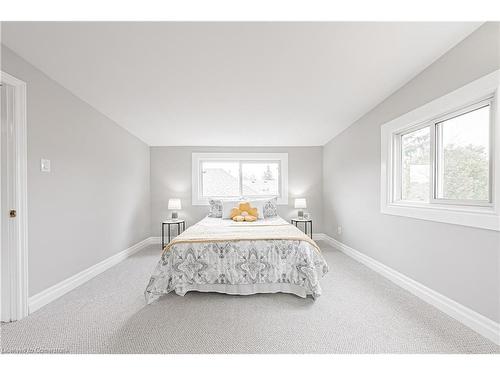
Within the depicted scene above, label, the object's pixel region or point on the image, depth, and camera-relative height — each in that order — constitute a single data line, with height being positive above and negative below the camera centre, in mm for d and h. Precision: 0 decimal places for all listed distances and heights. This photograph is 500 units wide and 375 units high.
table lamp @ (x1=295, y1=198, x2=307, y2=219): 4359 -355
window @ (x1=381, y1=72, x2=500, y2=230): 1702 +235
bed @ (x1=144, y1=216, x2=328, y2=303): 2256 -779
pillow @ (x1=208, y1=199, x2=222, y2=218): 4129 -408
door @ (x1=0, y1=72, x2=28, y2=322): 1832 -149
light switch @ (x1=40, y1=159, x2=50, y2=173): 2111 +184
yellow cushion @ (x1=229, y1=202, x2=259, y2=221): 3693 -441
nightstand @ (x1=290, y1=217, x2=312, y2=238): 4233 -667
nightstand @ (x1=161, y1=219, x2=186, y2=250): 4150 -750
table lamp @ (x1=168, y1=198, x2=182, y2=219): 4254 -364
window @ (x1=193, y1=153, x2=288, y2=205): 4695 +165
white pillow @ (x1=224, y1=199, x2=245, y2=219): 3918 -358
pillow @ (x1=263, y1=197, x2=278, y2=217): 4145 -427
